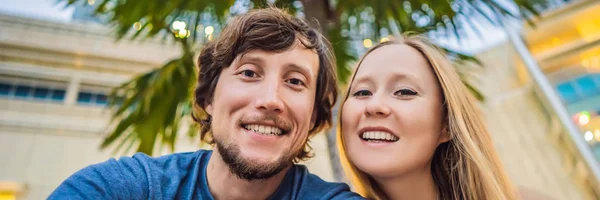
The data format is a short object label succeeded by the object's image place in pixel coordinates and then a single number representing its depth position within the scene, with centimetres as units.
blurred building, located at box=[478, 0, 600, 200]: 678
